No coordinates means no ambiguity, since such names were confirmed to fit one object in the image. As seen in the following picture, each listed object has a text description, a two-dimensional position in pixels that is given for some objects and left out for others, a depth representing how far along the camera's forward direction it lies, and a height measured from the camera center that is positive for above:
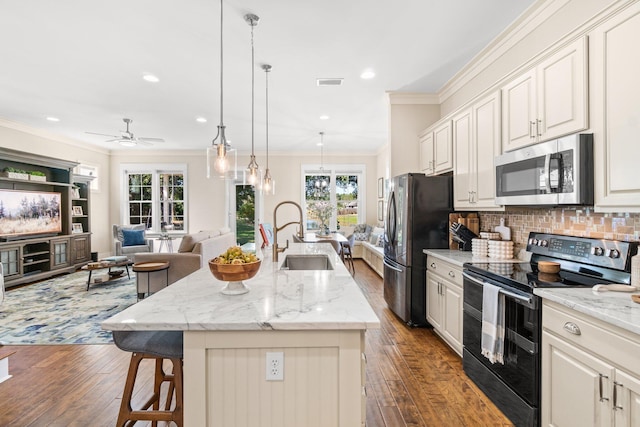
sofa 4.43 -0.65
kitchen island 1.28 -0.66
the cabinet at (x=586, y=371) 1.24 -0.71
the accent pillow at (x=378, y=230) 6.91 -0.45
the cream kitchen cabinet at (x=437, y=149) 3.40 +0.71
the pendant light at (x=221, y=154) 1.94 +0.35
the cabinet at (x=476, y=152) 2.67 +0.53
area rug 3.25 -1.26
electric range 1.73 -0.54
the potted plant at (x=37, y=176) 5.61 +0.62
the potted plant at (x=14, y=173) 5.20 +0.62
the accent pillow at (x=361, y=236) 7.69 -0.64
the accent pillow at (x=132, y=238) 6.70 -0.58
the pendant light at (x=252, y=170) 3.19 +0.41
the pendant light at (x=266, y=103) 3.41 +1.52
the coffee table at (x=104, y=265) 4.82 -0.86
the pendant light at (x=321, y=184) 8.10 +0.67
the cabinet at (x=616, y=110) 1.52 +0.51
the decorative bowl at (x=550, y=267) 2.03 -0.37
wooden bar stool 1.49 -0.68
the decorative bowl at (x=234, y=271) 1.53 -0.30
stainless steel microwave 1.78 +0.23
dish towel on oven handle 1.98 -0.73
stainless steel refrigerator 3.39 -0.20
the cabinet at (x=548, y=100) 1.82 +0.72
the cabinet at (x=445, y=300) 2.70 -0.85
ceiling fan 5.14 +1.16
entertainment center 5.15 -0.12
